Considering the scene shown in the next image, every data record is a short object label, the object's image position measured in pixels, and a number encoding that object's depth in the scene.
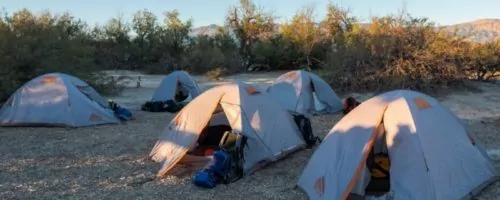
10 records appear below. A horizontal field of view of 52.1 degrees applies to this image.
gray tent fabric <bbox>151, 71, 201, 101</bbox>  14.22
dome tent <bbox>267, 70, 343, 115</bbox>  12.66
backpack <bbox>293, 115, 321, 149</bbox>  8.54
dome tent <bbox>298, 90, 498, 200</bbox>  5.41
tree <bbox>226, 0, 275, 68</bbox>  30.75
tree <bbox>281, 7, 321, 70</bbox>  27.28
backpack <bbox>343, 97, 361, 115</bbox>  12.51
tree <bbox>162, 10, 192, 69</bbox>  32.75
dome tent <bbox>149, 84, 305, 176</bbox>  7.08
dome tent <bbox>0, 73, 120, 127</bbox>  10.89
